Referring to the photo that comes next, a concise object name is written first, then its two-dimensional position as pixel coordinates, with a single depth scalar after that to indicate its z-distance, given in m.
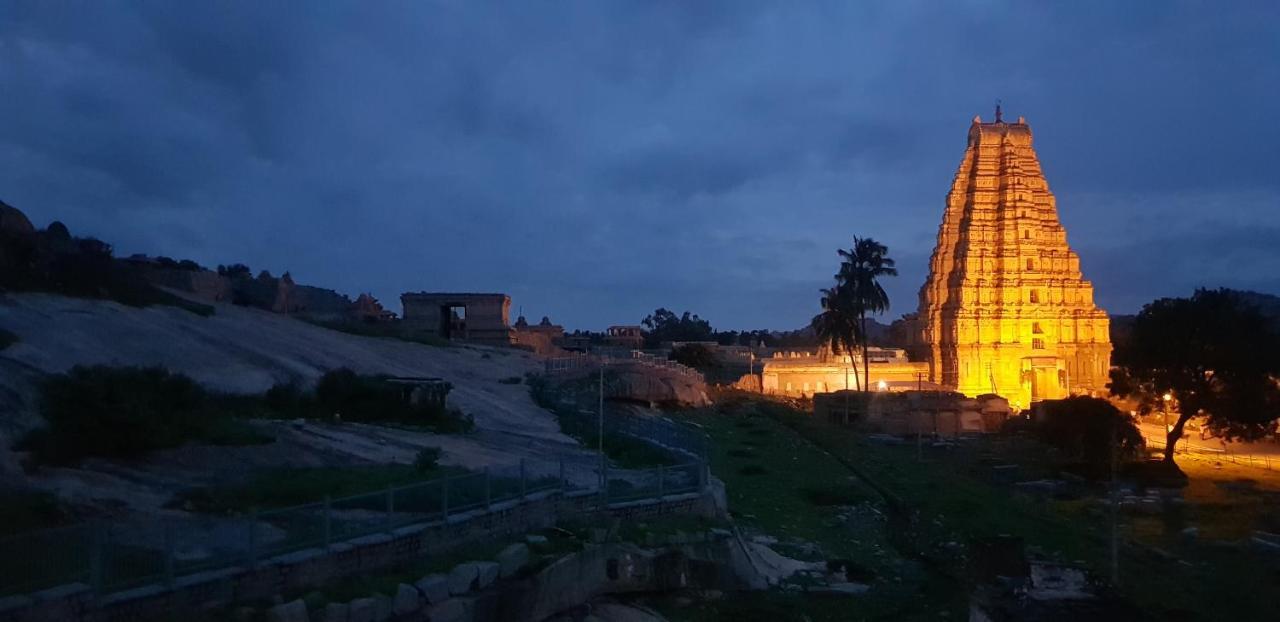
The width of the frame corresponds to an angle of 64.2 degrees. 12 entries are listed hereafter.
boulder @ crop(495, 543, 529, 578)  12.64
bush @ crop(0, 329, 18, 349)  20.58
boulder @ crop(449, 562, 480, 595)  11.76
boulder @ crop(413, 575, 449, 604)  11.32
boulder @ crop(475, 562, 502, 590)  12.14
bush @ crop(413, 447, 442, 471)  15.62
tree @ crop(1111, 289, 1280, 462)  38.47
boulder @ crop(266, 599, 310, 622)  9.61
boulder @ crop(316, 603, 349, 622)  9.99
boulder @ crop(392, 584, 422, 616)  10.87
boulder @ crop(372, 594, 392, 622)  10.50
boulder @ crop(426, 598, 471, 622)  11.36
